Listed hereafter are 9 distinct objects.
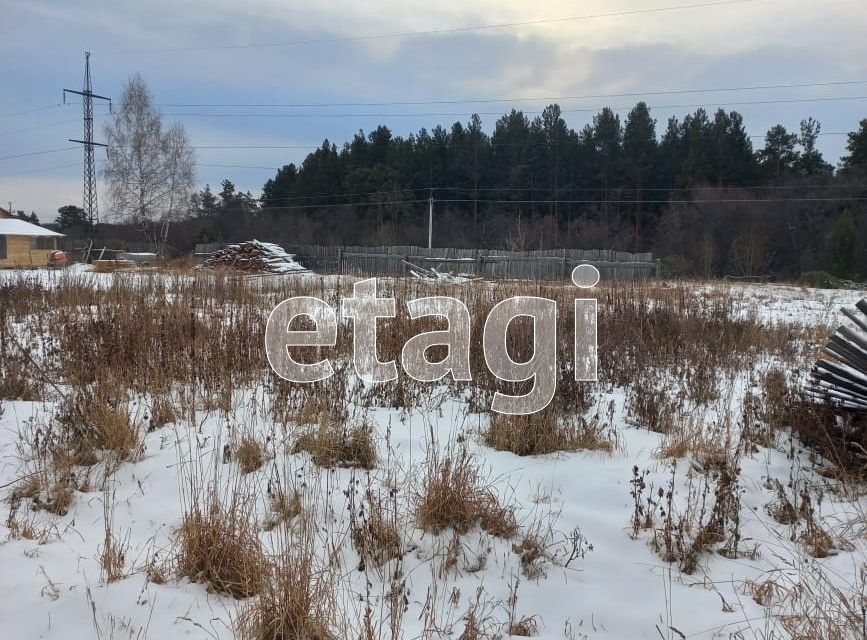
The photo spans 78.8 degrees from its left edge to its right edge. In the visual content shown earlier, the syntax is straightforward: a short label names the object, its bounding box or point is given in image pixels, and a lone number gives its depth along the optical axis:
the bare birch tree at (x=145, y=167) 27.22
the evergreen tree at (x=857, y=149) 35.97
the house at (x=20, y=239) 28.86
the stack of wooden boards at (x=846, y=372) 3.75
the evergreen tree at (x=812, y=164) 38.91
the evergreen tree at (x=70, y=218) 54.28
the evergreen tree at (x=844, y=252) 27.48
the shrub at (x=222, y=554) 2.31
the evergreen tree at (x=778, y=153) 39.25
